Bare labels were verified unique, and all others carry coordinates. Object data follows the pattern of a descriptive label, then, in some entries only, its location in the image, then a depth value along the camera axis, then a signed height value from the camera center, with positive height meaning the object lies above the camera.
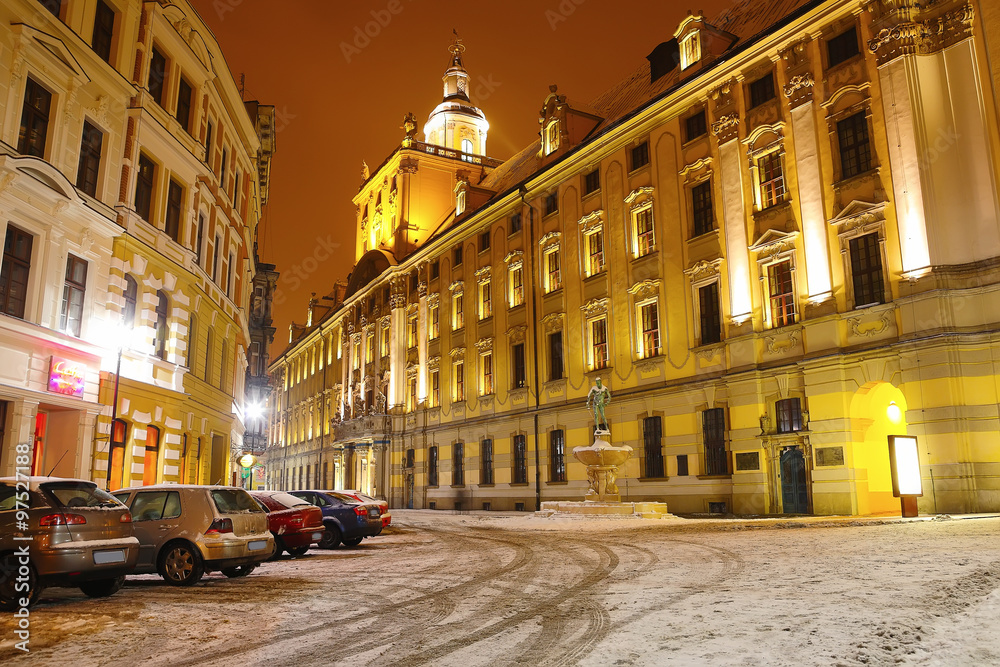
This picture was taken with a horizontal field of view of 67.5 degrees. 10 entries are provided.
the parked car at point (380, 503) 20.89 -0.45
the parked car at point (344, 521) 18.28 -0.82
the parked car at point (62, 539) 8.70 -0.59
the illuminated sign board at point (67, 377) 16.45 +2.49
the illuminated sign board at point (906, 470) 18.20 +0.29
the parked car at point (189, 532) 11.10 -0.65
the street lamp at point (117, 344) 18.05 +3.59
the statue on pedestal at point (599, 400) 27.62 +3.08
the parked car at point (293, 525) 15.38 -0.76
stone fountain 26.68 +0.78
